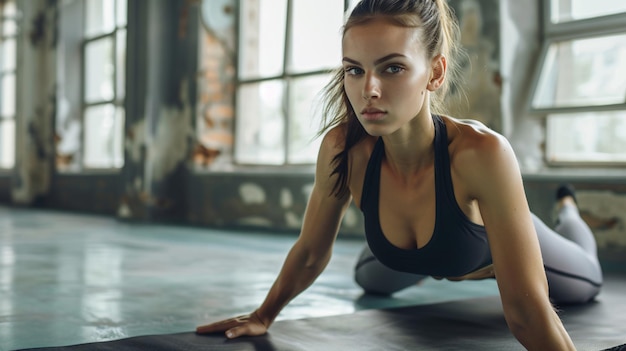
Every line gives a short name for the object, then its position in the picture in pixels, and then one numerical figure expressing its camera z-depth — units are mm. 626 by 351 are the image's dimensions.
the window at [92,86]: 7543
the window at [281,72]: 5289
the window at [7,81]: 9992
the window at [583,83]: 3746
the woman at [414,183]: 1465
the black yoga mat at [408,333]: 1794
